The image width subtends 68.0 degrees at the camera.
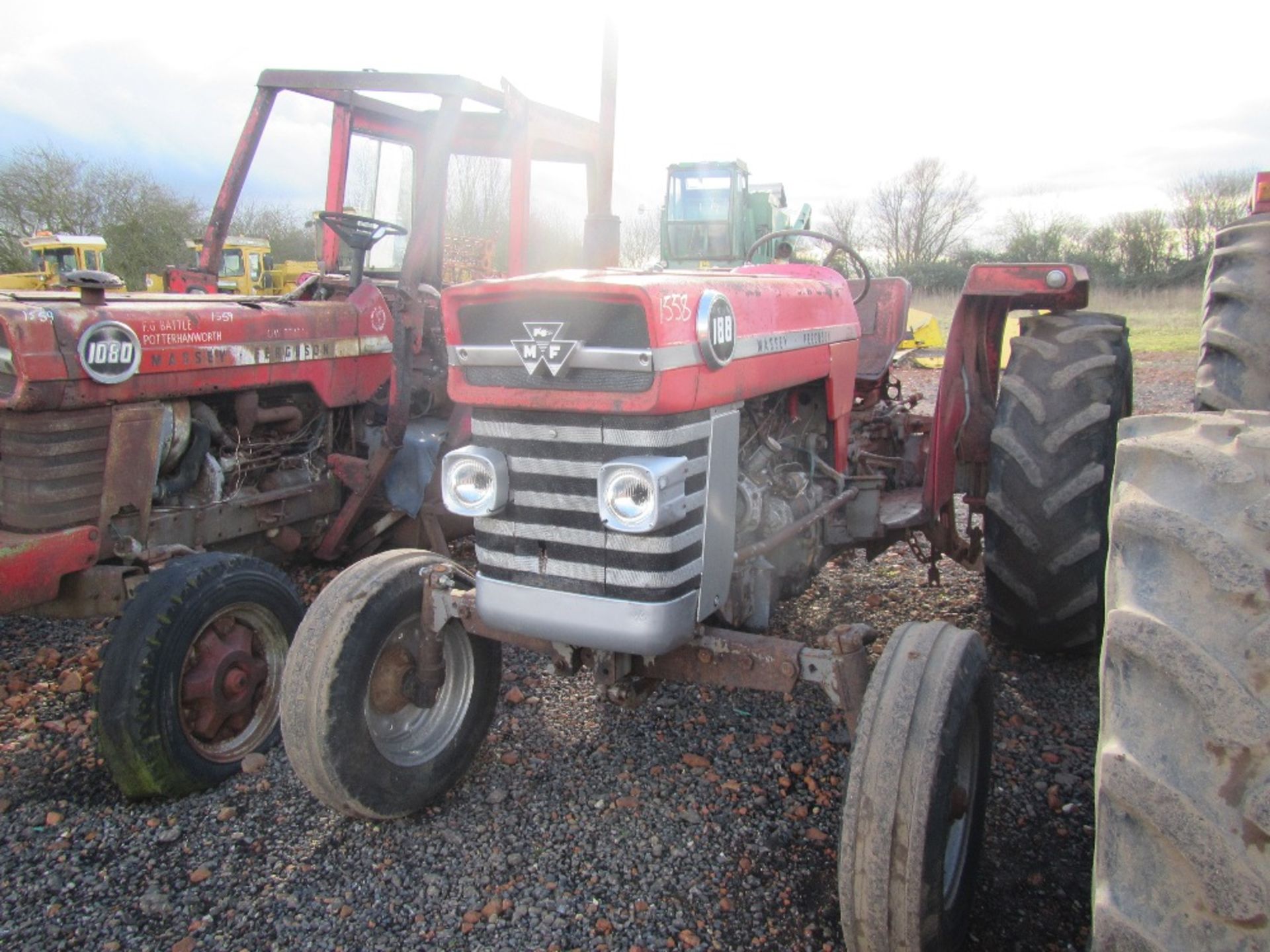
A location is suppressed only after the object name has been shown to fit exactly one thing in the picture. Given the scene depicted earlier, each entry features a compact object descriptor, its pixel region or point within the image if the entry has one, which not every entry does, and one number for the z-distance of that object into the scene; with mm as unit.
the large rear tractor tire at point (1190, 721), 1237
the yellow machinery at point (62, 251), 16031
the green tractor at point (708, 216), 16375
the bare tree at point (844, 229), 35672
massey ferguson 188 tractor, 1979
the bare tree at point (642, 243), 18812
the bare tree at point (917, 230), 37094
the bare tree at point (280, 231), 27578
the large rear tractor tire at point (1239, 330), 2697
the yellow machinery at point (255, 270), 17156
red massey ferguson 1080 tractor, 2904
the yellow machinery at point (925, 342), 14062
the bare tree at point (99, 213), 20312
